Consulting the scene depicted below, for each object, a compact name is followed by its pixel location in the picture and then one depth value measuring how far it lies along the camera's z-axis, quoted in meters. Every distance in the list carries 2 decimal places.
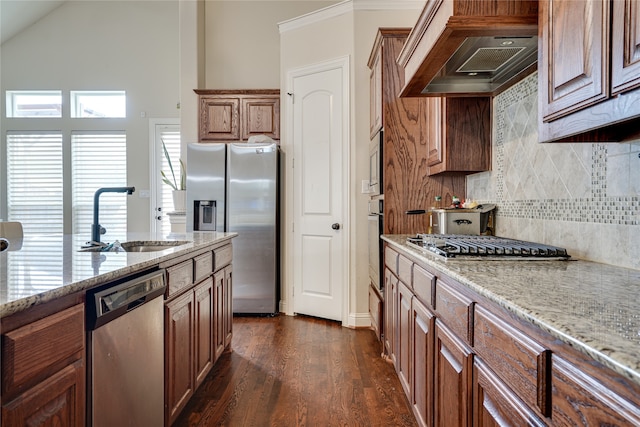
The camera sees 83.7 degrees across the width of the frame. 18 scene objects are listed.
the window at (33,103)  5.61
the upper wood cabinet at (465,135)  2.21
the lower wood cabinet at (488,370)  0.56
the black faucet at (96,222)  1.84
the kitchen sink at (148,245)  2.02
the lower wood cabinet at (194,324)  1.61
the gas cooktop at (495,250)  1.33
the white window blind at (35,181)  5.55
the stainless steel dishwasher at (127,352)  1.05
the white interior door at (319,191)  3.44
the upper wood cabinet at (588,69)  0.82
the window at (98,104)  5.57
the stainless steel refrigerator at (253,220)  3.69
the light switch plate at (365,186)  3.29
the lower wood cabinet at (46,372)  0.75
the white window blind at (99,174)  5.51
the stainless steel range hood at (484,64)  1.48
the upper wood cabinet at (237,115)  4.23
